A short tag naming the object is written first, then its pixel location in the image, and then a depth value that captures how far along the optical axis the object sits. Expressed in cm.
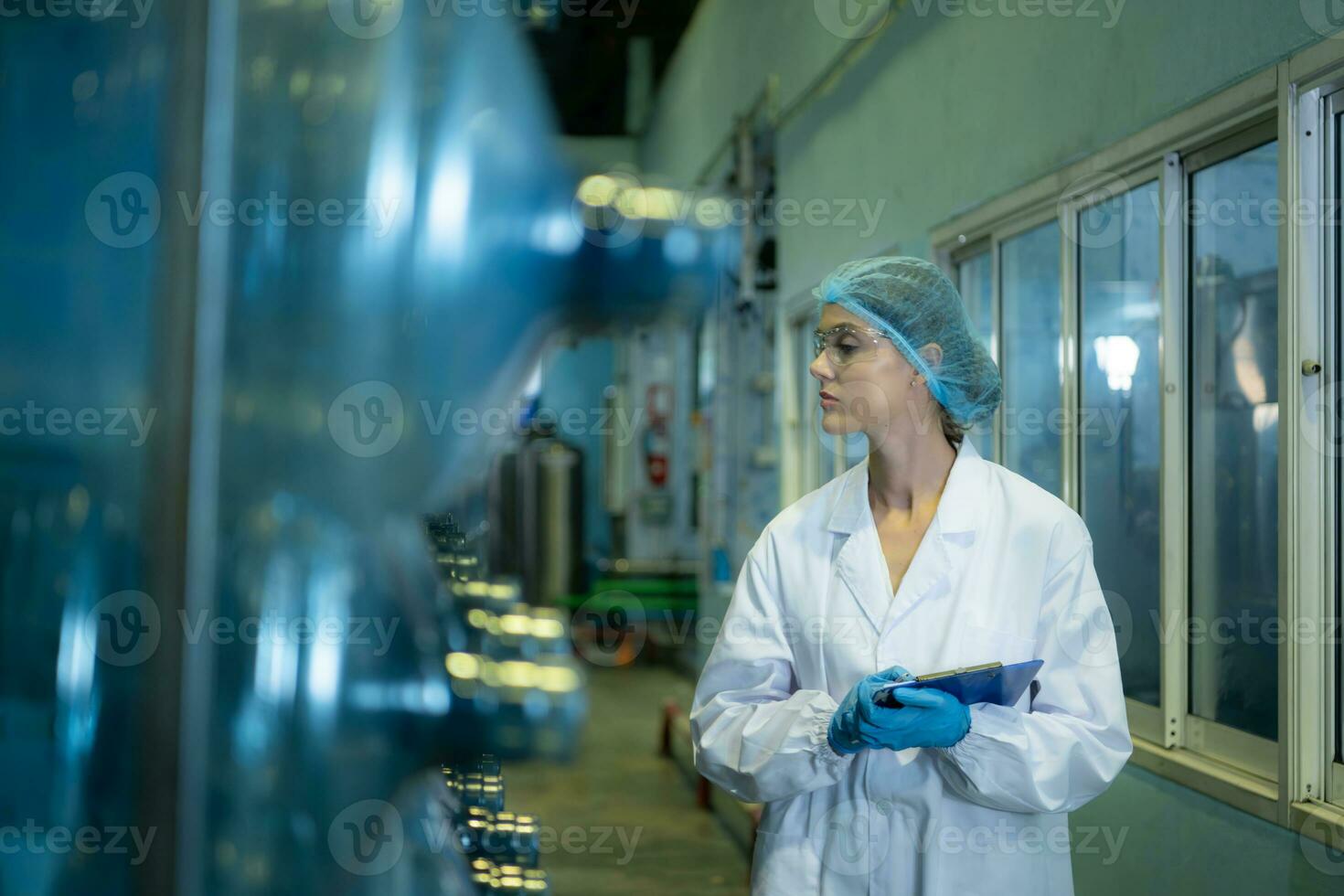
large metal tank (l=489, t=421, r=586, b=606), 704
